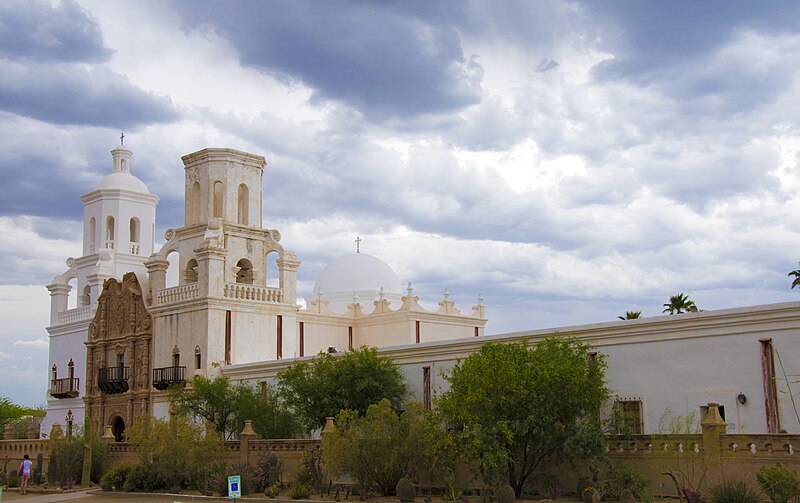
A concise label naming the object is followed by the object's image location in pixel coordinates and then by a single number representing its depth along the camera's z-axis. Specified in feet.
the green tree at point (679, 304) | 142.06
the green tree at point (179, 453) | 111.24
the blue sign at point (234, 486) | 68.49
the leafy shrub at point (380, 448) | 92.99
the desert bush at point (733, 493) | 69.87
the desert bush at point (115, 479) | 118.81
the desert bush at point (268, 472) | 103.19
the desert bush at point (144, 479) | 114.62
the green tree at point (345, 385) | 109.09
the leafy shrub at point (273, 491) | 99.09
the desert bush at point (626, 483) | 78.64
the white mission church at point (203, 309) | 143.13
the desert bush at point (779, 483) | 68.80
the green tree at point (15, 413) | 204.85
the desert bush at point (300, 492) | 95.76
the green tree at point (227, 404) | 121.90
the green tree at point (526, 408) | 84.07
